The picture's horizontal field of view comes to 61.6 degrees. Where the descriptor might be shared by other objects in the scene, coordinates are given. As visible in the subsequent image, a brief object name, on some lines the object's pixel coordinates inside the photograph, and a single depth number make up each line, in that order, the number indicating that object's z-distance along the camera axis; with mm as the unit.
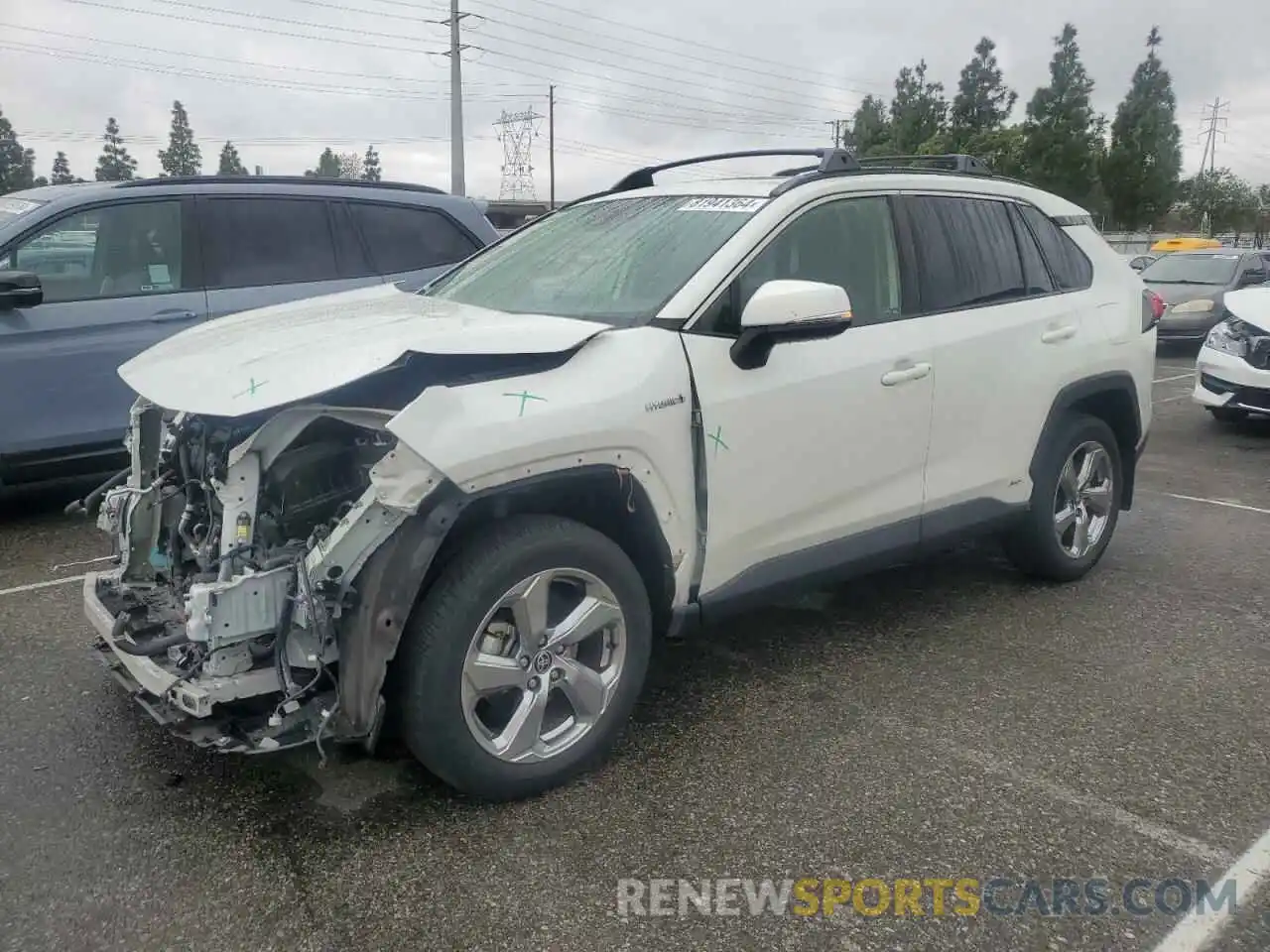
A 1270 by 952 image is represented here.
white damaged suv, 2691
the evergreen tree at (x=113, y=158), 90375
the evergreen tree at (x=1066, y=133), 49719
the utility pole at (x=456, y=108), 28812
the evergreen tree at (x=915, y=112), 58750
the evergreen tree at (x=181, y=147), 86562
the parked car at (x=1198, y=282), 14672
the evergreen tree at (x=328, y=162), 91469
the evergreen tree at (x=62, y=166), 89938
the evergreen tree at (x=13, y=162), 70188
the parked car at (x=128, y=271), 5535
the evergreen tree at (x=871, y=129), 60125
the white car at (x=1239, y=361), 8719
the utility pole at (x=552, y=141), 53250
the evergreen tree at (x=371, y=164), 97438
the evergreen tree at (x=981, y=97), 57875
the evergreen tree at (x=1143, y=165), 51094
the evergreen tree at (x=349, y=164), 91062
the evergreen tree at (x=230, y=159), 87312
